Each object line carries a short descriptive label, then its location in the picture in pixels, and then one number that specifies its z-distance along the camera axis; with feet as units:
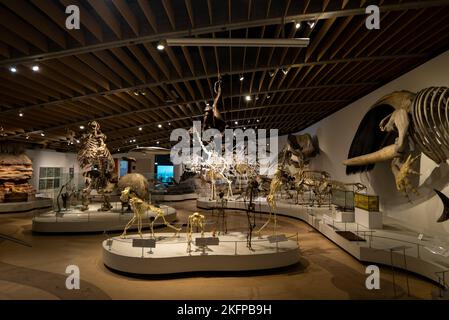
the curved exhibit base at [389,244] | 13.79
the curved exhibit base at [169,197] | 45.38
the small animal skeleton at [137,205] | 17.63
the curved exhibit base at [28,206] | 33.24
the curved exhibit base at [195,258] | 14.10
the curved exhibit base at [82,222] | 22.77
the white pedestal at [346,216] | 22.69
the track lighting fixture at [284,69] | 21.91
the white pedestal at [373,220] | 20.76
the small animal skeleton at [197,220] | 16.70
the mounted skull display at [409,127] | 16.28
